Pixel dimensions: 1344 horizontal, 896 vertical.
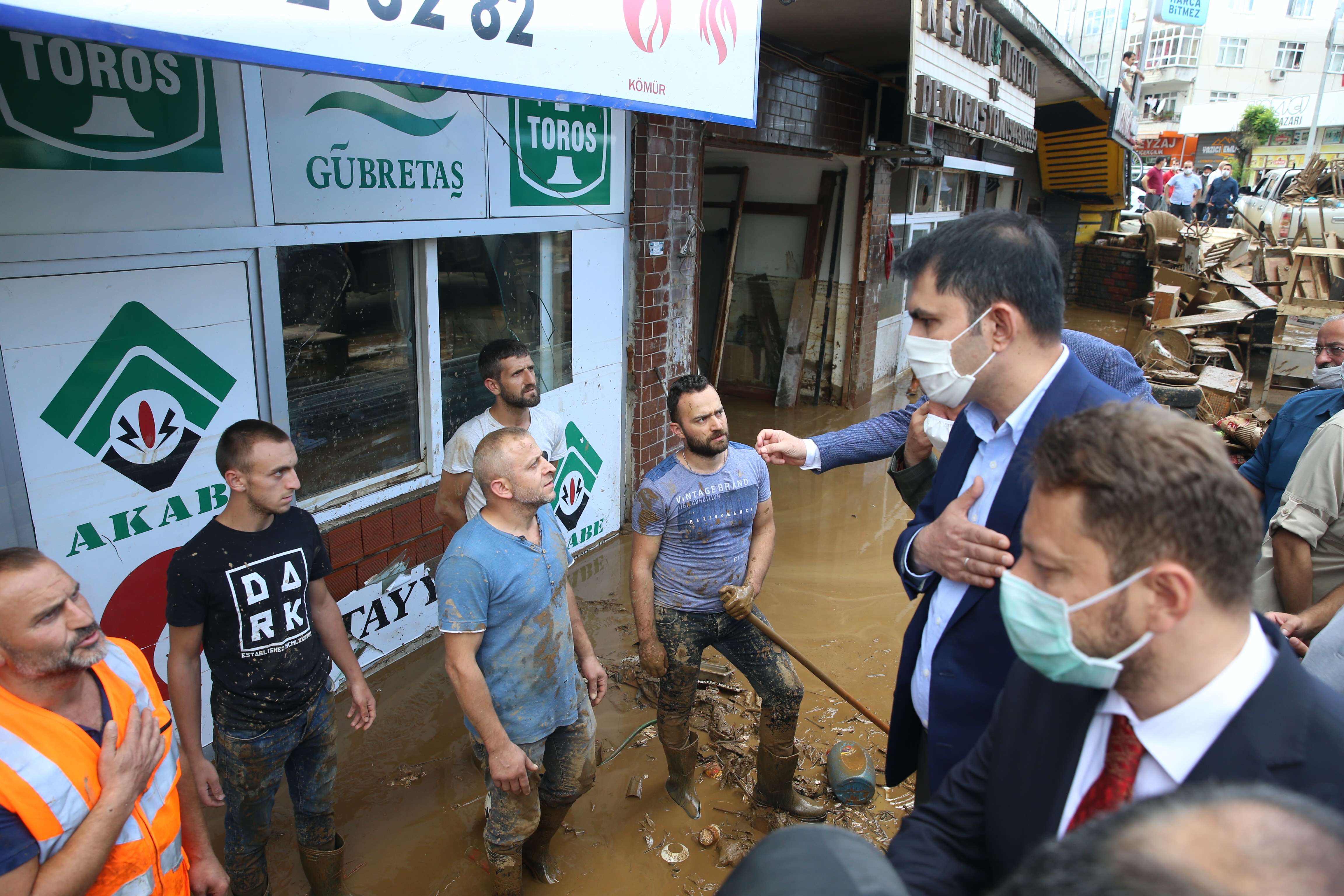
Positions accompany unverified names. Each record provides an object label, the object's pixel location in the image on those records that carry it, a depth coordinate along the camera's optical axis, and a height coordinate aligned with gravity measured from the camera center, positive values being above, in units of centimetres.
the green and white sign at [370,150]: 340 +38
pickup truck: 1752 +114
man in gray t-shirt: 328 -141
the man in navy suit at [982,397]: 188 -35
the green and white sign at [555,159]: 447 +46
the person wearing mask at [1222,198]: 2430 +174
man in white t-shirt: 374 -87
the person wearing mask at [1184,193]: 2261 +173
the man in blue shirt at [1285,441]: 347 -80
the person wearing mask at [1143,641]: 108 -56
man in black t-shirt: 247 -130
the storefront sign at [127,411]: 277 -70
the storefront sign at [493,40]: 172 +56
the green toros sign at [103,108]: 259 +40
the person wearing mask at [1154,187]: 2356 +198
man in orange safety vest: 162 -114
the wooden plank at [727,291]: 870 -52
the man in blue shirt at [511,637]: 258 -134
